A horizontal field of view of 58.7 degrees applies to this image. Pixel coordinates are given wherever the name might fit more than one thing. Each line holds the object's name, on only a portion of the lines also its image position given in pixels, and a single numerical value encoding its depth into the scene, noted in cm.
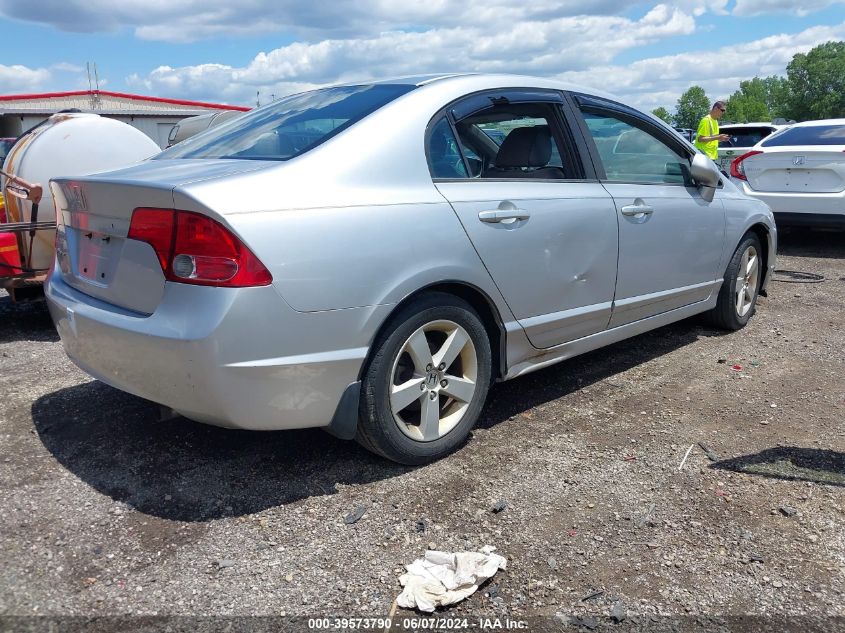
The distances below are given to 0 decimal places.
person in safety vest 1091
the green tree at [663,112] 11681
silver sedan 272
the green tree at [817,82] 10225
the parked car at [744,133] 1578
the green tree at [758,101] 11532
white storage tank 553
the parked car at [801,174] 852
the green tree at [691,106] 13288
